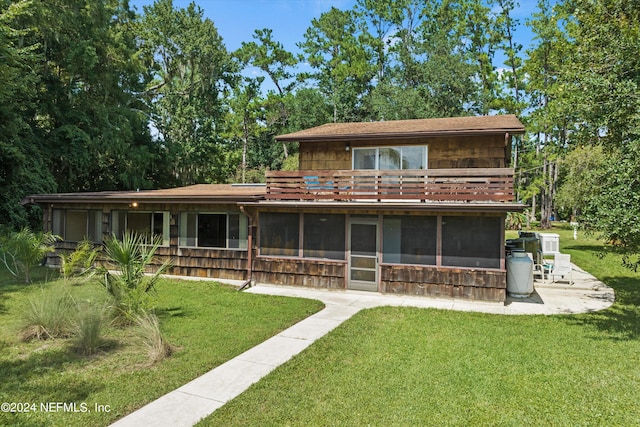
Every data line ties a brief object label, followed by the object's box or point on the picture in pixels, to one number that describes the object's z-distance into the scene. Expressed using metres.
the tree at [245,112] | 36.59
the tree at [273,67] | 37.41
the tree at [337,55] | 37.19
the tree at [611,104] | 7.07
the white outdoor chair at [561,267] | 11.93
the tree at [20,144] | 16.22
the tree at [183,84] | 30.19
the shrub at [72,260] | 9.32
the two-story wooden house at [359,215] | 9.74
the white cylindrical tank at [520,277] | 9.99
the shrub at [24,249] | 10.65
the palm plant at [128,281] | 6.75
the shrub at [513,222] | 30.33
